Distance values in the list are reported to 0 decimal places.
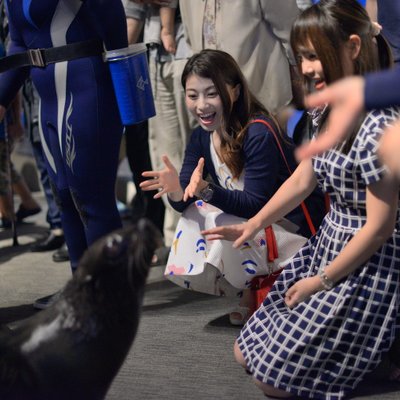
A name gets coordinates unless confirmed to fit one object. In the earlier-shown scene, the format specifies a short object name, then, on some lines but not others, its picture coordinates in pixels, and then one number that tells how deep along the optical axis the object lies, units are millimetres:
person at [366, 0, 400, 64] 2910
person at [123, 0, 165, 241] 3916
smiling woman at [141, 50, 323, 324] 2598
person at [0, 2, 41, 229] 3973
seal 1627
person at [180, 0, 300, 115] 3275
